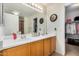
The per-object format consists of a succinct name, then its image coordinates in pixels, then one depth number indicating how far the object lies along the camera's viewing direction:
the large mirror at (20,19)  1.51
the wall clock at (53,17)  2.42
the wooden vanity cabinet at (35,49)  1.02
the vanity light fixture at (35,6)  1.95
